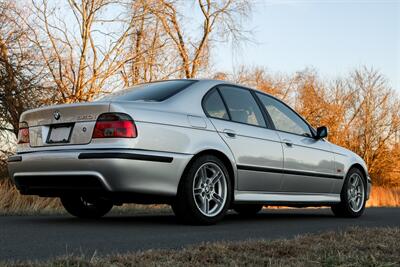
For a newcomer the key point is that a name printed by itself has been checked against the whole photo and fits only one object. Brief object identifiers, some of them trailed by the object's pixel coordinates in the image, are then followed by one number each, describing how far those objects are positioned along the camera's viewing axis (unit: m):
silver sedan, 5.27
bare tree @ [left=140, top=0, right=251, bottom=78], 17.97
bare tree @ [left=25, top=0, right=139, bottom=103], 14.36
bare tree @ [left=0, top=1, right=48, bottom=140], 12.32
